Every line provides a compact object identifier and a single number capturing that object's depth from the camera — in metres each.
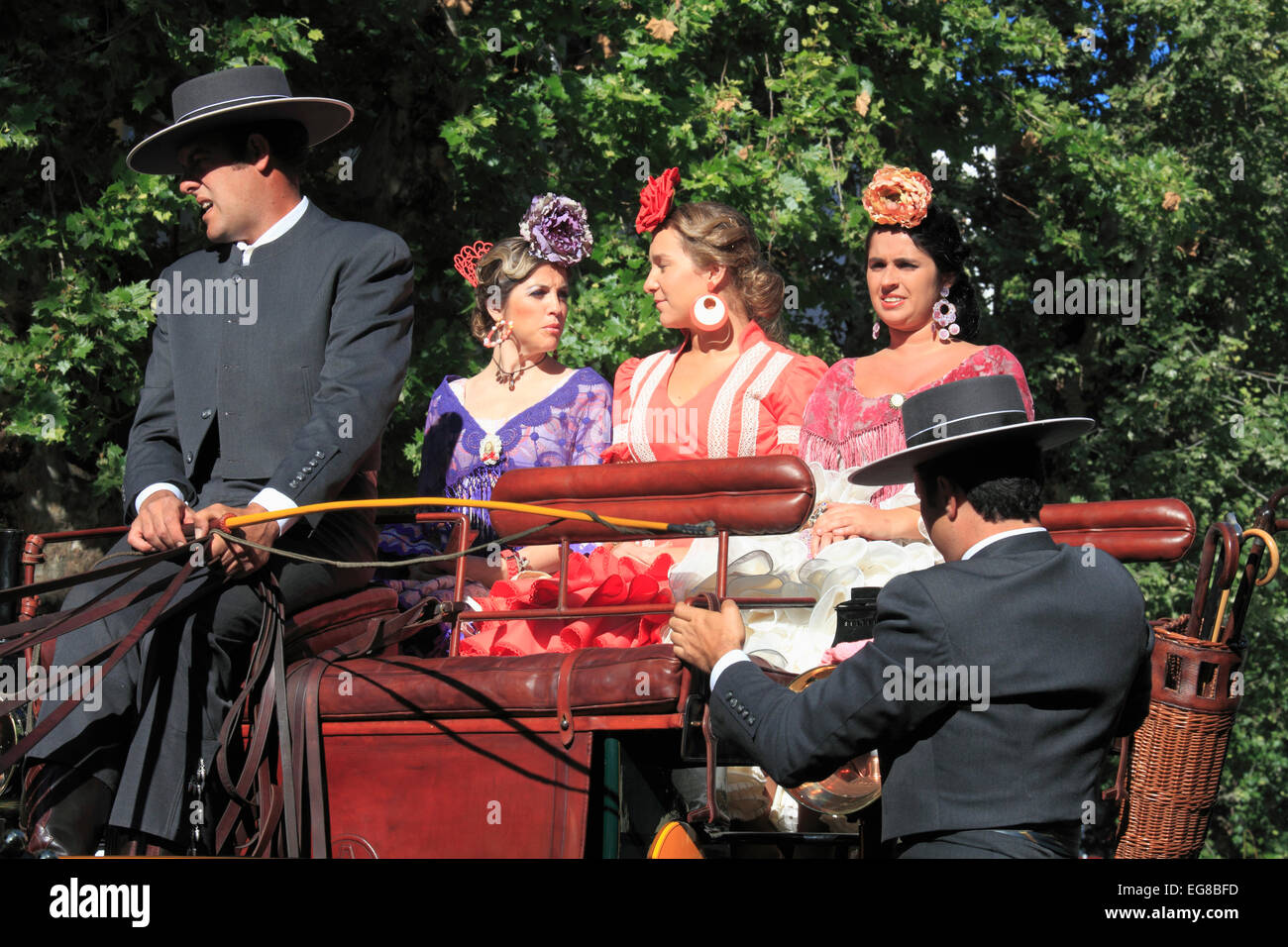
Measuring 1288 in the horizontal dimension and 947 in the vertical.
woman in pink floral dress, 4.52
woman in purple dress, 5.19
